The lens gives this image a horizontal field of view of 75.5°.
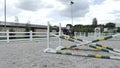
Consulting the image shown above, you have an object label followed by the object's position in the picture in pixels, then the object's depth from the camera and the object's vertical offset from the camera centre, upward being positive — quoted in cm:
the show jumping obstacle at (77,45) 310 -66
